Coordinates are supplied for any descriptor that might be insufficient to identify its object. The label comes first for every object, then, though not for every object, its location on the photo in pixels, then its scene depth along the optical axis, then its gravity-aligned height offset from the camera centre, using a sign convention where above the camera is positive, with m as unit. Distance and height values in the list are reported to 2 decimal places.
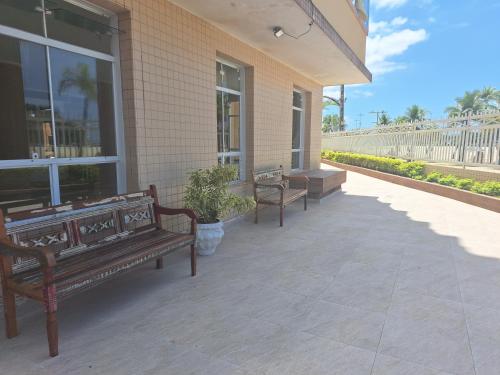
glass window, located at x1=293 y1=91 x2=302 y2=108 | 9.14 +1.42
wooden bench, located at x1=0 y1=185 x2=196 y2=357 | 2.18 -0.88
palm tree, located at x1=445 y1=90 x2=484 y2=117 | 37.62 +5.48
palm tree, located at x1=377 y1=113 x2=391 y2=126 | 38.49 +3.48
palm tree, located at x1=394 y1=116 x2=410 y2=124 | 42.86 +3.94
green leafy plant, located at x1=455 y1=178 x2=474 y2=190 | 8.08 -0.94
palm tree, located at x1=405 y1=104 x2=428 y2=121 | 40.88 +4.53
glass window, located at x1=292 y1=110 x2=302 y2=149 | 9.36 +0.56
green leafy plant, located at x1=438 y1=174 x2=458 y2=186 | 8.66 -0.93
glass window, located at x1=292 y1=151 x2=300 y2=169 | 9.45 -0.38
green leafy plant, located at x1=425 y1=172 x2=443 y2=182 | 9.46 -0.89
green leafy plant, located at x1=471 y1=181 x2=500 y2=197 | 7.22 -0.96
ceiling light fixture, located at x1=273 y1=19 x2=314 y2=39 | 5.06 +1.93
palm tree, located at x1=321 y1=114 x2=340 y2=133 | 48.88 +4.02
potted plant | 4.06 -0.72
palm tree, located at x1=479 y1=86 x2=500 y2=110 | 37.03 +6.02
